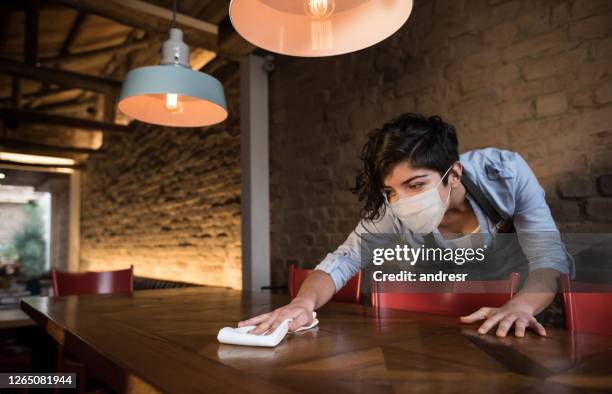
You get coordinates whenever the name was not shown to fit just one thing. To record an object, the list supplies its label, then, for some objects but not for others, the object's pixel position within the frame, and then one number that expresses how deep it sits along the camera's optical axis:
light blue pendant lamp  1.80
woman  1.58
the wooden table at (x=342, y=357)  0.74
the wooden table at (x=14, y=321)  2.62
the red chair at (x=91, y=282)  2.80
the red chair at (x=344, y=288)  2.10
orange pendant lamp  1.32
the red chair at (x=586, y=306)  1.31
